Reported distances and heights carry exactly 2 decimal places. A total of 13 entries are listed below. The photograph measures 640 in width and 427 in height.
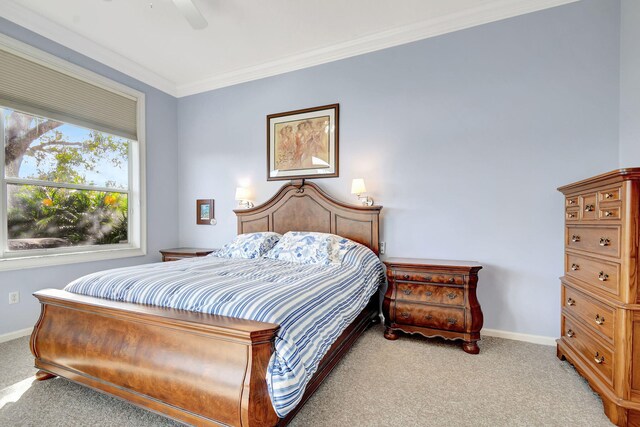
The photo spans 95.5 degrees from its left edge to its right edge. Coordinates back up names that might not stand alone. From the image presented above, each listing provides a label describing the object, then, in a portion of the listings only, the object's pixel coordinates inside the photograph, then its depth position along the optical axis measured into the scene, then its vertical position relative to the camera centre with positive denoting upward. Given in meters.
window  2.78 +0.56
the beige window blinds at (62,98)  2.73 +1.25
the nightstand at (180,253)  3.75 -0.54
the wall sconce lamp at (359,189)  3.14 +0.25
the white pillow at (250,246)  3.12 -0.37
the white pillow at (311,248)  2.79 -0.37
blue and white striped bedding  1.31 -0.49
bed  1.27 -0.75
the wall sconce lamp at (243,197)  3.79 +0.20
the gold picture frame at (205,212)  4.20 +0.00
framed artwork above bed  3.45 +0.85
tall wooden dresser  1.52 -0.49
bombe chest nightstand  2.41 -0.78
